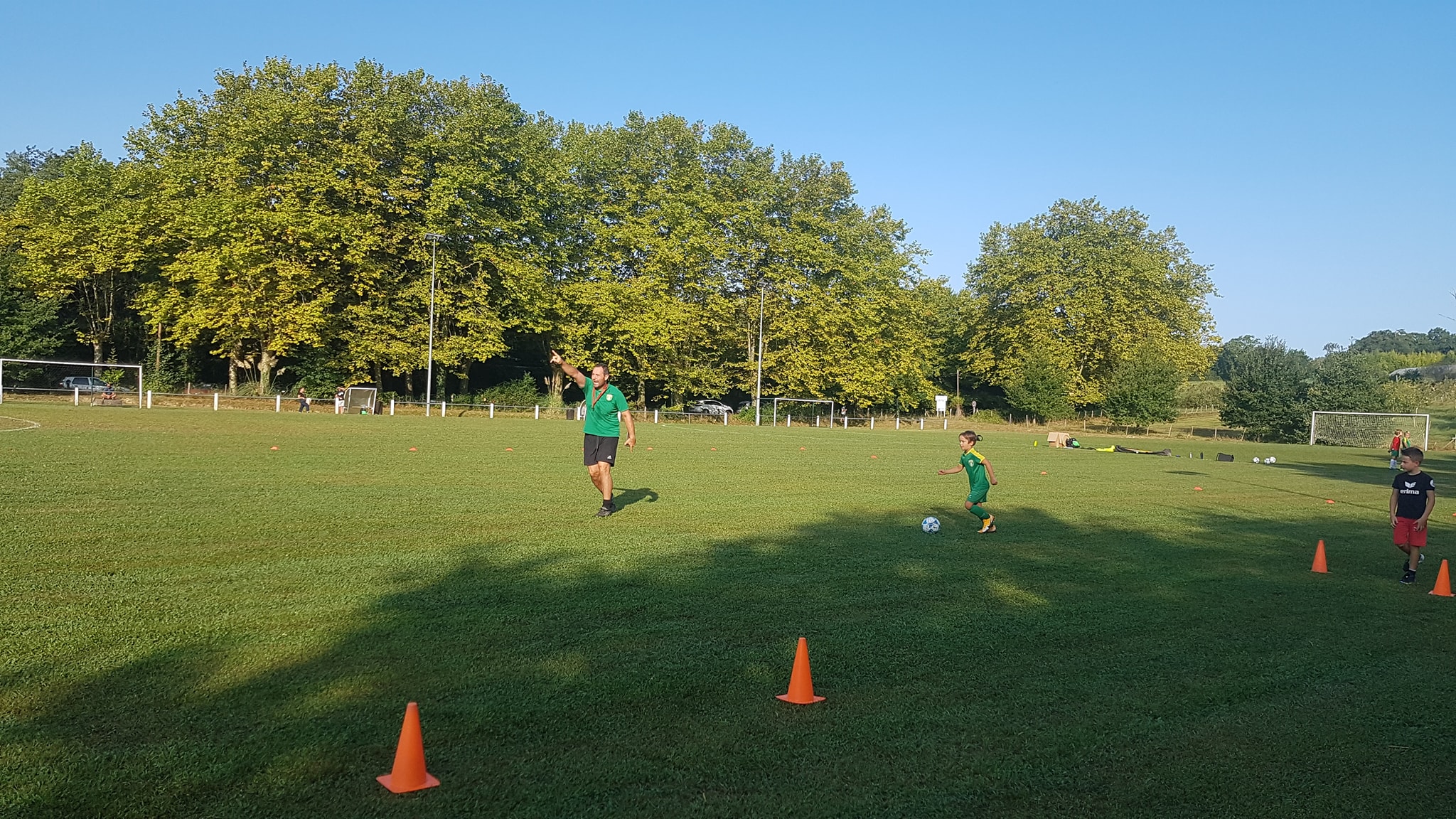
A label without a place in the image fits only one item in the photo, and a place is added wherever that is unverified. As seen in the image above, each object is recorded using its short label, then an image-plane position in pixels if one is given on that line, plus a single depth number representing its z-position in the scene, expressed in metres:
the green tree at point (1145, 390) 67.25
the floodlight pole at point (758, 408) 62.25
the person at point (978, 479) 13.12
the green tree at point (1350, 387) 62.31
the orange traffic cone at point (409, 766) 4.04
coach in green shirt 13.39
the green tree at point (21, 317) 50.09
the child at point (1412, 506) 10.30
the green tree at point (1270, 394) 63.56
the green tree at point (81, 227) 50.97
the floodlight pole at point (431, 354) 50.60
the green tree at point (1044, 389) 70.12
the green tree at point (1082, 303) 71.62
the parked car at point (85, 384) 47.09
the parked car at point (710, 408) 64.81
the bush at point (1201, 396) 82.25
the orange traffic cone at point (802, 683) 5.41
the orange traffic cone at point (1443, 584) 9.62
